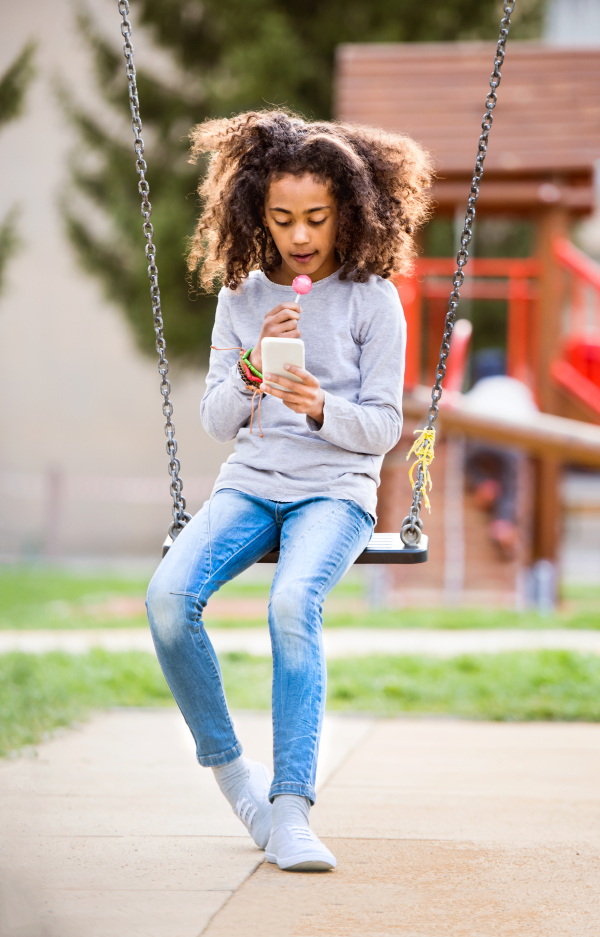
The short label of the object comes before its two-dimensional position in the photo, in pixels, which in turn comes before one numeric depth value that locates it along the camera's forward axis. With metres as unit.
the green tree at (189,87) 26.67
